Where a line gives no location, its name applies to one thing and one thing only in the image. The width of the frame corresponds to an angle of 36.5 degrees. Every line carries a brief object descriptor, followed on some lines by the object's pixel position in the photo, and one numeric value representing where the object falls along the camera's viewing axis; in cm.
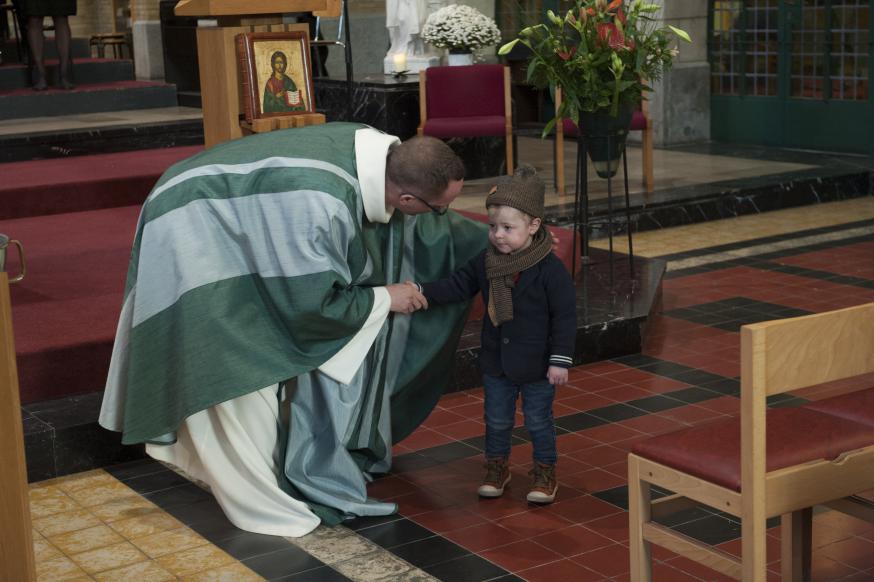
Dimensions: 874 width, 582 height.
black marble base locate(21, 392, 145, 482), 439
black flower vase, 630
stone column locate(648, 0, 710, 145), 1175
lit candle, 1036
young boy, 386
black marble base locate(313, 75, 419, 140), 992
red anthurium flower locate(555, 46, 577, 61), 595
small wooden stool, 1756
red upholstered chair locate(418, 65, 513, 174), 941
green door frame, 1095
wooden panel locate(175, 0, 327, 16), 548
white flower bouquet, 1019
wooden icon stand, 556
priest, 380
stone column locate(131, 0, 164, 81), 1494
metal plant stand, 626
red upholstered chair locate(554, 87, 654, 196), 897
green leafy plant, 596
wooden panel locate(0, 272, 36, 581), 236
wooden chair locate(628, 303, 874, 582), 272
